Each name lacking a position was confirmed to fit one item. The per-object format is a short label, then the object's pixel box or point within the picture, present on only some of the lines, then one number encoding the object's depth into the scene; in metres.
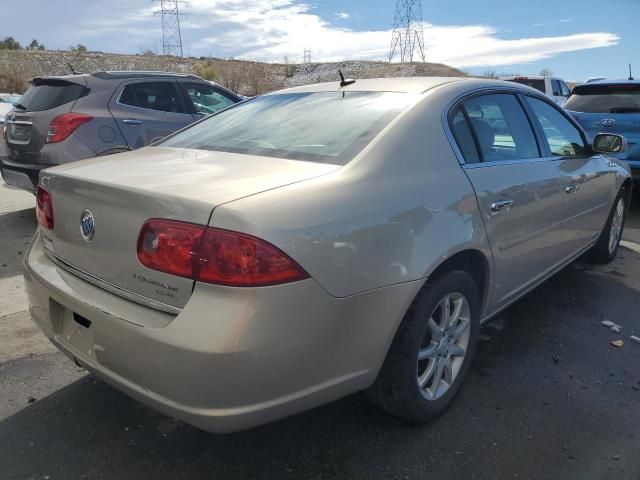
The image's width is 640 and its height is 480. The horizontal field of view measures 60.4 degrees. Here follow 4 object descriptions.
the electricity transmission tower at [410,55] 52.82
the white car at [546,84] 14.73
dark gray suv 5.70
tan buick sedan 1.86
